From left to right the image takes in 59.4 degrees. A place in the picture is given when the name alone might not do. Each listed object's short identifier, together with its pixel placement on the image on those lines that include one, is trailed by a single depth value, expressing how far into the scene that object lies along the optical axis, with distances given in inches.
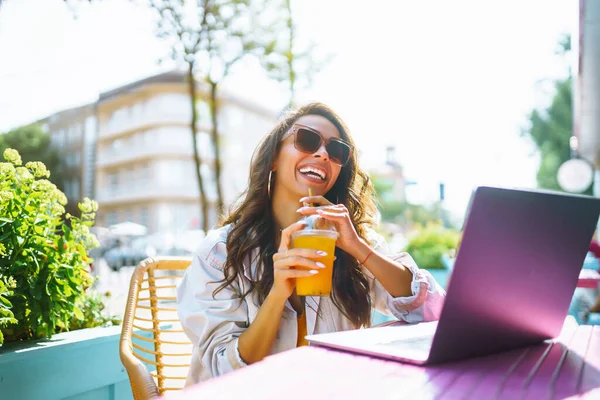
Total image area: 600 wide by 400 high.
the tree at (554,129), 976.9
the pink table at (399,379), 27.7
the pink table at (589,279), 148.4
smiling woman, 55.4
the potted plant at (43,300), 77.9
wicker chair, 57.0
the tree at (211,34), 311.4
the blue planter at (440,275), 319.9
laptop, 33.3
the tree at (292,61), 334.6
